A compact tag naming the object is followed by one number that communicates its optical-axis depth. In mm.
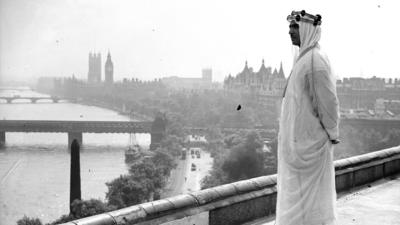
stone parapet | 2051
